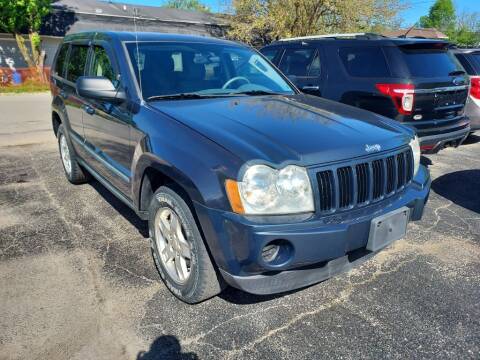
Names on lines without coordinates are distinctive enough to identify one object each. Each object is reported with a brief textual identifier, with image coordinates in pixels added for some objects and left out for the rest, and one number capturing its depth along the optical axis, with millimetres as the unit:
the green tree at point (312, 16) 21656
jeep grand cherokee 2201
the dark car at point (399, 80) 5102
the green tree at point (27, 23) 19305
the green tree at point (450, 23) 56103
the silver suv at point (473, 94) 7039
